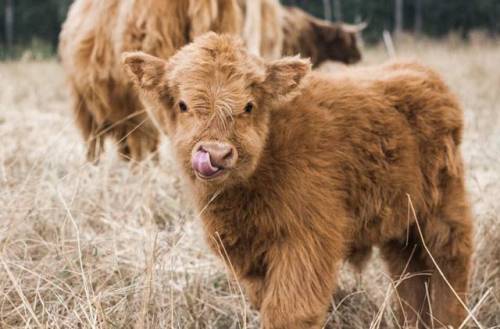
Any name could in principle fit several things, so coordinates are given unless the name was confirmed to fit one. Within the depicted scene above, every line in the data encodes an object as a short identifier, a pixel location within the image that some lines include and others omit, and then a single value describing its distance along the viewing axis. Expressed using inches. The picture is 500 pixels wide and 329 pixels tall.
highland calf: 192.4
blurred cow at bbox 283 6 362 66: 783.1
